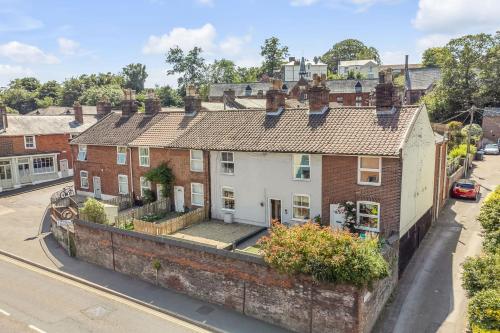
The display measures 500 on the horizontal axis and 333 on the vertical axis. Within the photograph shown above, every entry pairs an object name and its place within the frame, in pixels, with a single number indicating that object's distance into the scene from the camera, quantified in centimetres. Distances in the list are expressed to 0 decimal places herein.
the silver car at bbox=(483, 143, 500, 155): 4712
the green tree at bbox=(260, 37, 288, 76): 11525
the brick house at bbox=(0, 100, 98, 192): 4050
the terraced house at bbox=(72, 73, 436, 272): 1867
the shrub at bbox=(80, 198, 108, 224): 2267
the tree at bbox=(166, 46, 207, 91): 10869
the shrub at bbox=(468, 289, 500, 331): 1227
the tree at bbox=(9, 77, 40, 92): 11719
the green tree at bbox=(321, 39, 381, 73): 14225
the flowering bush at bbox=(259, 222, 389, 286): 1321
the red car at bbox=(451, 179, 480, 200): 2955
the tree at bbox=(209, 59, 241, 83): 11269
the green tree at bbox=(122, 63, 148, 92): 12298
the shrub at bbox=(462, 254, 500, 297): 1403
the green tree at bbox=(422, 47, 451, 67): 10226
